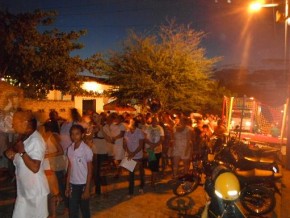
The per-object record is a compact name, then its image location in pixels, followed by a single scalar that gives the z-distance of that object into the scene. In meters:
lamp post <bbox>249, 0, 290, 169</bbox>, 5.38
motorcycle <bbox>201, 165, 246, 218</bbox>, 2.94
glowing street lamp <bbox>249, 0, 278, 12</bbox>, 5.47
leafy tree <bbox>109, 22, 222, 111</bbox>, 15.04
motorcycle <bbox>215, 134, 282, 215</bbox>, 5.32
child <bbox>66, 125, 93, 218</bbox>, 3.77
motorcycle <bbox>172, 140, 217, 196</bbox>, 5.86
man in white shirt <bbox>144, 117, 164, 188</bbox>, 6.48
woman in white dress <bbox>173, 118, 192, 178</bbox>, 6.55
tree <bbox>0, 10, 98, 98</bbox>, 11.96
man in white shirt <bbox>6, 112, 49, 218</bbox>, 2.89
